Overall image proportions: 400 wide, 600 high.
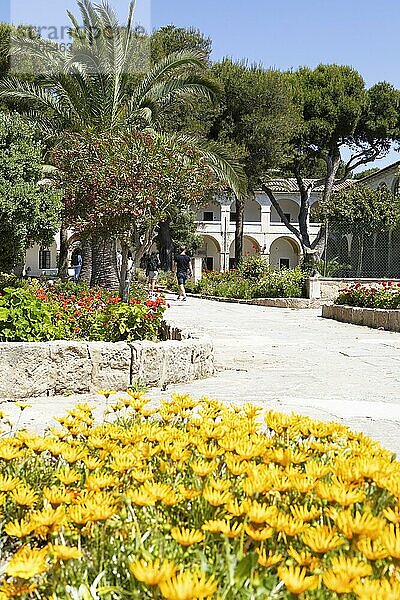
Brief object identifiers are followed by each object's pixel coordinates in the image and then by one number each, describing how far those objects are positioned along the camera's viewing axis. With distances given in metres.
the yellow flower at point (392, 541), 1.26
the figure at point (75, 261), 31.56
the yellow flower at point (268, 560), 1.29
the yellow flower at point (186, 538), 1.32
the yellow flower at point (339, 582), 1.14
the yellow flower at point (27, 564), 1.24
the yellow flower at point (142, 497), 1.53
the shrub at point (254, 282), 20.70
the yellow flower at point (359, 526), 1.33
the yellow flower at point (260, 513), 1.42
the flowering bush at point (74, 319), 5.69
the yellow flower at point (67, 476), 1.66
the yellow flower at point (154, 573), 1.15
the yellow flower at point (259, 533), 1.37
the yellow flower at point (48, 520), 1.45
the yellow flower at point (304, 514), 1.49
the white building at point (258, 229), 45.91
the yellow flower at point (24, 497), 1.61
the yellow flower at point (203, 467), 1.70
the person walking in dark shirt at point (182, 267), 20.28
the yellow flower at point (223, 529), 1.41
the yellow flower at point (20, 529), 1.42
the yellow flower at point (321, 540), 1.29
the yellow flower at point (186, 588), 1.07
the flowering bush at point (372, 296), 13.84
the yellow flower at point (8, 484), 1.68
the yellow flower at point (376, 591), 1.10
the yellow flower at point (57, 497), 1.57
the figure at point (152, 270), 19.81
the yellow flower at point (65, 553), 1.34
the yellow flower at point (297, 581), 1.15
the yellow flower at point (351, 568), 1.19
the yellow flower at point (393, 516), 1.44
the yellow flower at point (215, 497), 1.55
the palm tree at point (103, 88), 16.56
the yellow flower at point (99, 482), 1.67
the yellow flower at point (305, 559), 1.28
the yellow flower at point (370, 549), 1.26
